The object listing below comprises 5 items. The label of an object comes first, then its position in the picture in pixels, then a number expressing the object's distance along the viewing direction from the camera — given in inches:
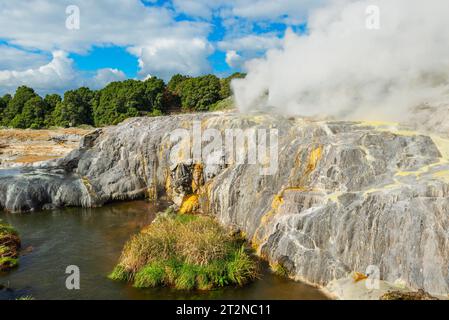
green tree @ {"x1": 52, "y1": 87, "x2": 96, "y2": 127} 2529.5
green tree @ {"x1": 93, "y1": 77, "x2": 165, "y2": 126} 2421.4
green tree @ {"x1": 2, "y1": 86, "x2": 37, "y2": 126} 2689.5
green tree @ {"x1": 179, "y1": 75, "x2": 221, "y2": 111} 2332.7
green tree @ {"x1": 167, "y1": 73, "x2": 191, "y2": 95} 2712.8
